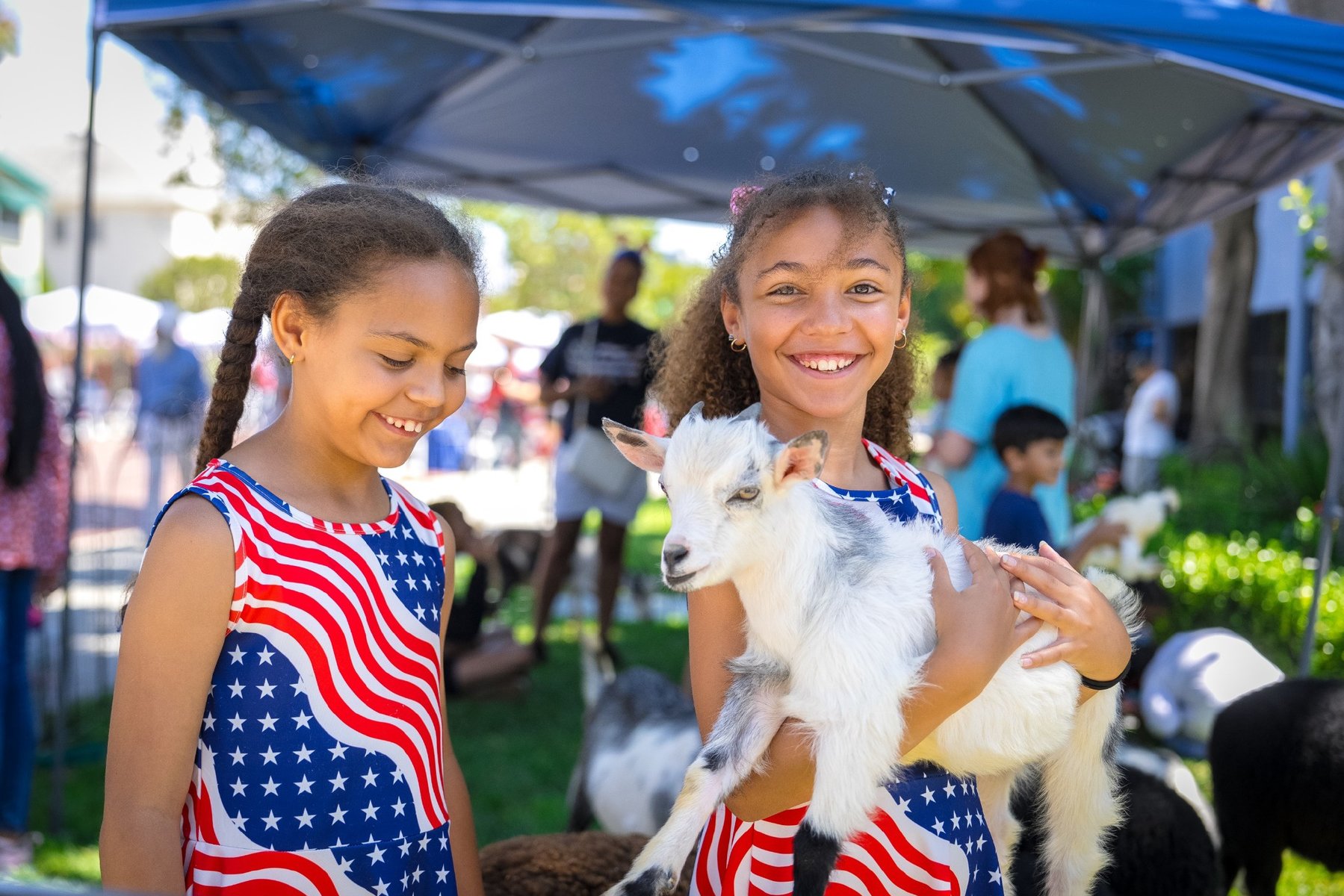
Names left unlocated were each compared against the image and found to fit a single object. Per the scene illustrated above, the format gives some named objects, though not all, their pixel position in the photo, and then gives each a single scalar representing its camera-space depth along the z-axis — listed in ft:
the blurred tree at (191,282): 128.67
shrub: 18.54
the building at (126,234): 172.96
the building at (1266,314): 42.98
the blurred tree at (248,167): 30.07
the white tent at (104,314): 81.97
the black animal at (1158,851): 9.76
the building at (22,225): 126.21
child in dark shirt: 14.11
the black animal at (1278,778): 10.69
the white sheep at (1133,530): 18.04
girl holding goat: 5.72
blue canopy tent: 11.07
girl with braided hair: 5.54
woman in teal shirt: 15.89
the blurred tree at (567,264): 116.78
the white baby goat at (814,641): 5.25
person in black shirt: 22.54
